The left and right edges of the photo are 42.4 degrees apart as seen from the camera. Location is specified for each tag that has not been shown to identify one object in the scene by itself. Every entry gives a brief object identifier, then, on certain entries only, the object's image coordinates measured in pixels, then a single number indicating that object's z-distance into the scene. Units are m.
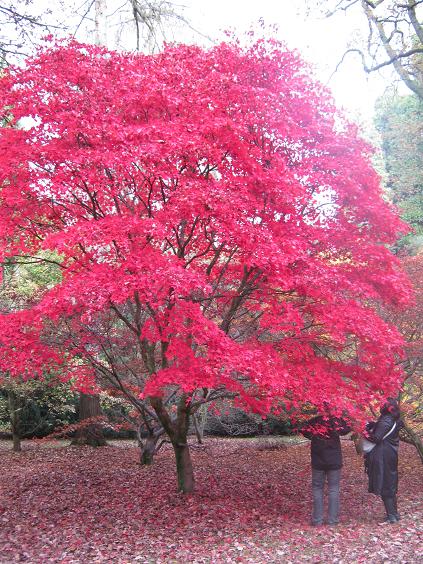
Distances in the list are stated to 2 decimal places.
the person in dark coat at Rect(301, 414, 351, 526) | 6.13
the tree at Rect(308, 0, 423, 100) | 10.59
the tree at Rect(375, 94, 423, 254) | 19.91
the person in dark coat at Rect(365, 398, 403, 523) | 6.05
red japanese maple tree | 5.31
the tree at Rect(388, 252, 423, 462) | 8.27
